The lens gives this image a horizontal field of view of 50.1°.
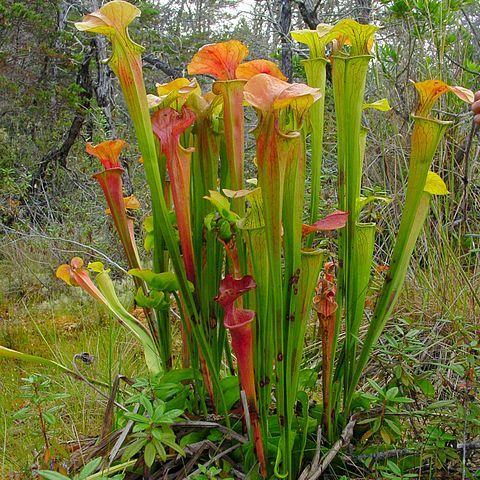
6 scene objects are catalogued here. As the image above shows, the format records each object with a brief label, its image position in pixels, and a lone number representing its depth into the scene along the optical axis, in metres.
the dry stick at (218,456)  0.72
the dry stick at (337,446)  0.73
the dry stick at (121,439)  0.74
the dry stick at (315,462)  0.73
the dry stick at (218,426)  0.76
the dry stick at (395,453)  0.81
